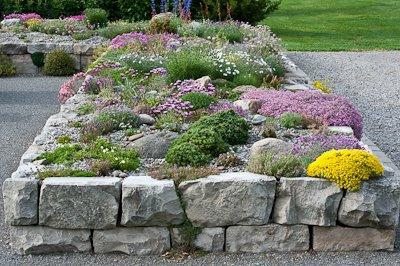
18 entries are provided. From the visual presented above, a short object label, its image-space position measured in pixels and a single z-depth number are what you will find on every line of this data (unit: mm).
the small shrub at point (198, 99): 10131
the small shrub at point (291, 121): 9330
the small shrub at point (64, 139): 8818
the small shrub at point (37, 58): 17926
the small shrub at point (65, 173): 7494
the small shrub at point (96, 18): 20073
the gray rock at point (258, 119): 9603
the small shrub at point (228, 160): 8003
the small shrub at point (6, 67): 17663
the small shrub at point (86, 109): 10206
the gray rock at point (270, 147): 8084
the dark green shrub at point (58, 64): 17653
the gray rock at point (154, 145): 8431
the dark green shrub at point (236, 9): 22144
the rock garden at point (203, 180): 7268
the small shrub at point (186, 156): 7970
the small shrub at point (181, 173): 7443
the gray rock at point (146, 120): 9641
